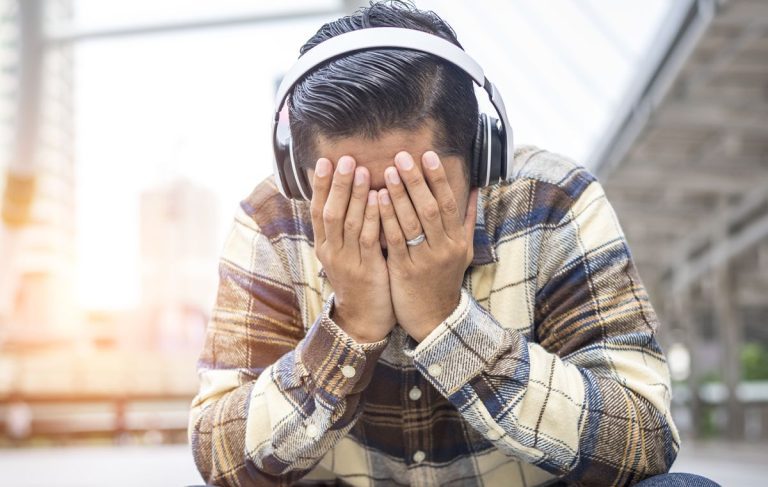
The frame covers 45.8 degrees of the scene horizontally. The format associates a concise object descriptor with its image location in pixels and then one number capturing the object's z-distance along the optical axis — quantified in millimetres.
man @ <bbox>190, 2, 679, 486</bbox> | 1482
